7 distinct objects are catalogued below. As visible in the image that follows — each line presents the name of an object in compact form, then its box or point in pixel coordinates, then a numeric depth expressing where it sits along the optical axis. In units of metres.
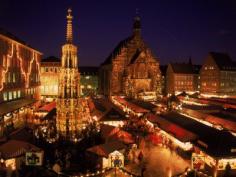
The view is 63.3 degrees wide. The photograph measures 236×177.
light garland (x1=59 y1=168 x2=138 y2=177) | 12.12
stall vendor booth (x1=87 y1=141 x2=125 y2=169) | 13.17
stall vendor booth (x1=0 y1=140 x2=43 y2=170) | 12.41
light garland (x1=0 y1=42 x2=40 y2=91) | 23.52
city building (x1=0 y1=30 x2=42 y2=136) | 22.91
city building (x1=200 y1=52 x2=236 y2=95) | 49.97
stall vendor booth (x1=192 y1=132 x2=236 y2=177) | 12.73
